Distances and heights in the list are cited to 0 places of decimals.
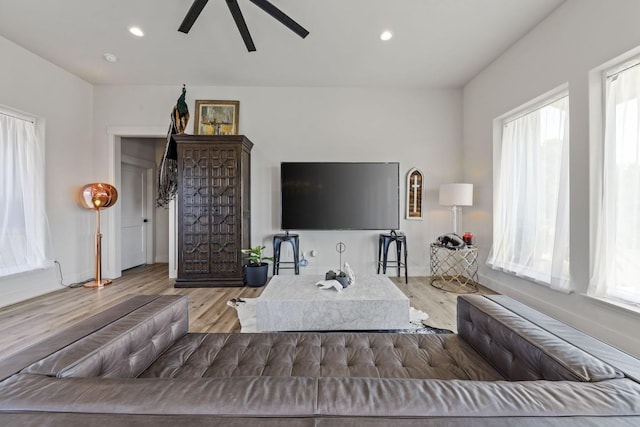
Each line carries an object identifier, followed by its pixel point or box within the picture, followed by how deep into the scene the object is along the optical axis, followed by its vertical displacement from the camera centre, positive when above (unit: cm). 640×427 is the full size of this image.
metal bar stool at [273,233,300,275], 391 -52
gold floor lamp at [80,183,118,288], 375 +13
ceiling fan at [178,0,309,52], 206 +155
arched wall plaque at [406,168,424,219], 425 +25
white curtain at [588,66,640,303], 201 +12
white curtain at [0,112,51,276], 302 +12
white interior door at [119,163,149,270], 488 -9
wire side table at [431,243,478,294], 363 -89
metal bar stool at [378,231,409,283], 393 -56
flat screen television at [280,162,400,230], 397 +21
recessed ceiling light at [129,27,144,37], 285 +191
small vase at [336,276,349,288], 245 -64
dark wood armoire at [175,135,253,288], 369 +3
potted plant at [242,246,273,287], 373 -80
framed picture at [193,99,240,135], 415 +142
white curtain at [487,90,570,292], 256 +19
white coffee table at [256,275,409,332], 216 -82
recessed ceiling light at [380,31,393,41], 289 +189
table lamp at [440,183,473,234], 369 +22
